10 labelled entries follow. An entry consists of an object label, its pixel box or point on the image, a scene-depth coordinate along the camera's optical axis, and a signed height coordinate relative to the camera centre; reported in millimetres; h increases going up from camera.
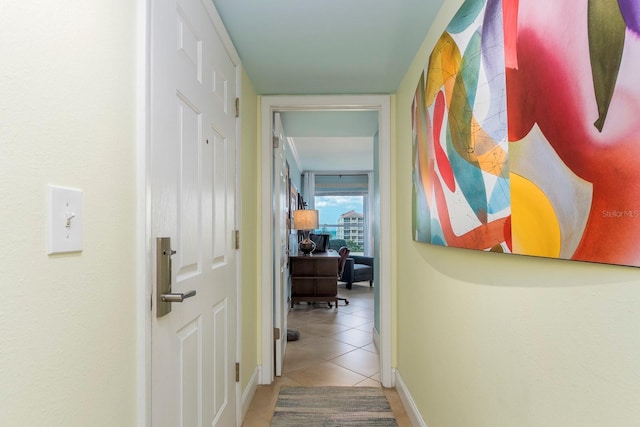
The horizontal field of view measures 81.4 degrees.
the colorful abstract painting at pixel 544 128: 652 +217
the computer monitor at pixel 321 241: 5949 -302
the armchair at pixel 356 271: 6910 -920
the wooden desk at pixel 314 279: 5078 -775
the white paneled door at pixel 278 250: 2904 -222
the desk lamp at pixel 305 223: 5086 -5
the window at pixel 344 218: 8562 +101
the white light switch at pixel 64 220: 709 +8
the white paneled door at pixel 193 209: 1144 +53
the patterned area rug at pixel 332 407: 2215 -1188
